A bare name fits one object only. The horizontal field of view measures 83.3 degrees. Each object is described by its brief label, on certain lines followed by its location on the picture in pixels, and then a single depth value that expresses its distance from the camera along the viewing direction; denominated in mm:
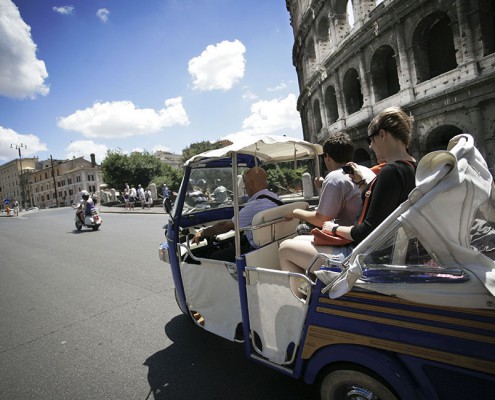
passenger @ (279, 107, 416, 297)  1796
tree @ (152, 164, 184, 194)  40431
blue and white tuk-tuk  1283
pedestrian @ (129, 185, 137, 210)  25781
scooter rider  13101
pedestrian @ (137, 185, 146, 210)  24278
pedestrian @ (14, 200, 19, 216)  36441
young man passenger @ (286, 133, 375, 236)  2291
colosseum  11773
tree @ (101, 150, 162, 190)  42344
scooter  13172
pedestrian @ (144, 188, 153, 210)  24206
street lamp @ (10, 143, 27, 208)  89094
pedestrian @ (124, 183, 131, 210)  25750
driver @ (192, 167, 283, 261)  2932
